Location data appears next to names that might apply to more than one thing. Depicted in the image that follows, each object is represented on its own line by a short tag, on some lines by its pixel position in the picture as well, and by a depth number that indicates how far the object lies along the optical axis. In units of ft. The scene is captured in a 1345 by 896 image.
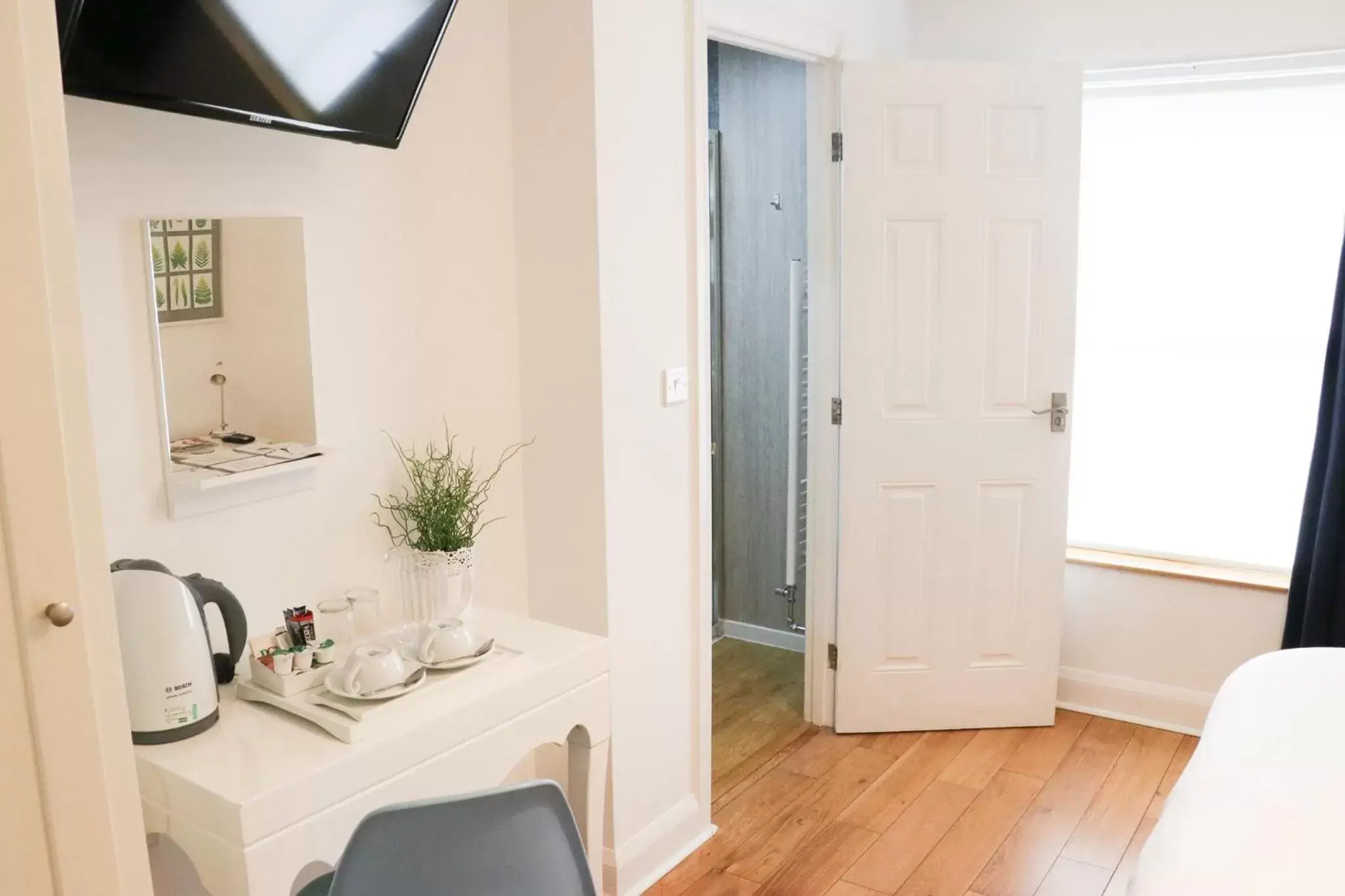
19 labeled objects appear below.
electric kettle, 5.63
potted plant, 7.52
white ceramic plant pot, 7.51
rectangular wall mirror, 6.33
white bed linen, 5.43
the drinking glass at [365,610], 7.21
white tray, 5.94
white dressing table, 5.34
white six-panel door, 11.05
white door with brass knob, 4.26
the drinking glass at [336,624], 6.85
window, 11.12
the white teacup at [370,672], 6.24
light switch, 8.94
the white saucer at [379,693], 6.22
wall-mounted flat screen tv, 5.22
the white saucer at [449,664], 6.73
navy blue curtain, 10.59
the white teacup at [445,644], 6.74
